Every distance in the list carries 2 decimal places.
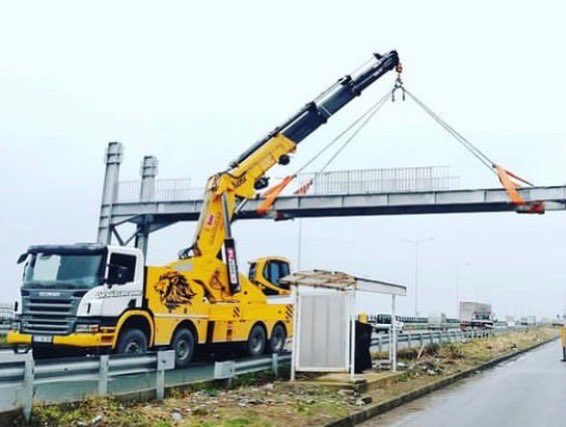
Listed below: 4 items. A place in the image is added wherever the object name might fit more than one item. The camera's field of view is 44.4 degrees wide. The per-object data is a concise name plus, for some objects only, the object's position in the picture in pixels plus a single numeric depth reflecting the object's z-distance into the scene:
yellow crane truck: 14.23
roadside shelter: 15.12
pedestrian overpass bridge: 31.16
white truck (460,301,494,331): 75.20
